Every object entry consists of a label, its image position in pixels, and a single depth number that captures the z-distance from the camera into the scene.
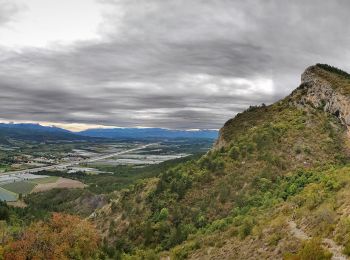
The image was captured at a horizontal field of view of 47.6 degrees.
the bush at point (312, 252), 25.23
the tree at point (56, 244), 55.69
